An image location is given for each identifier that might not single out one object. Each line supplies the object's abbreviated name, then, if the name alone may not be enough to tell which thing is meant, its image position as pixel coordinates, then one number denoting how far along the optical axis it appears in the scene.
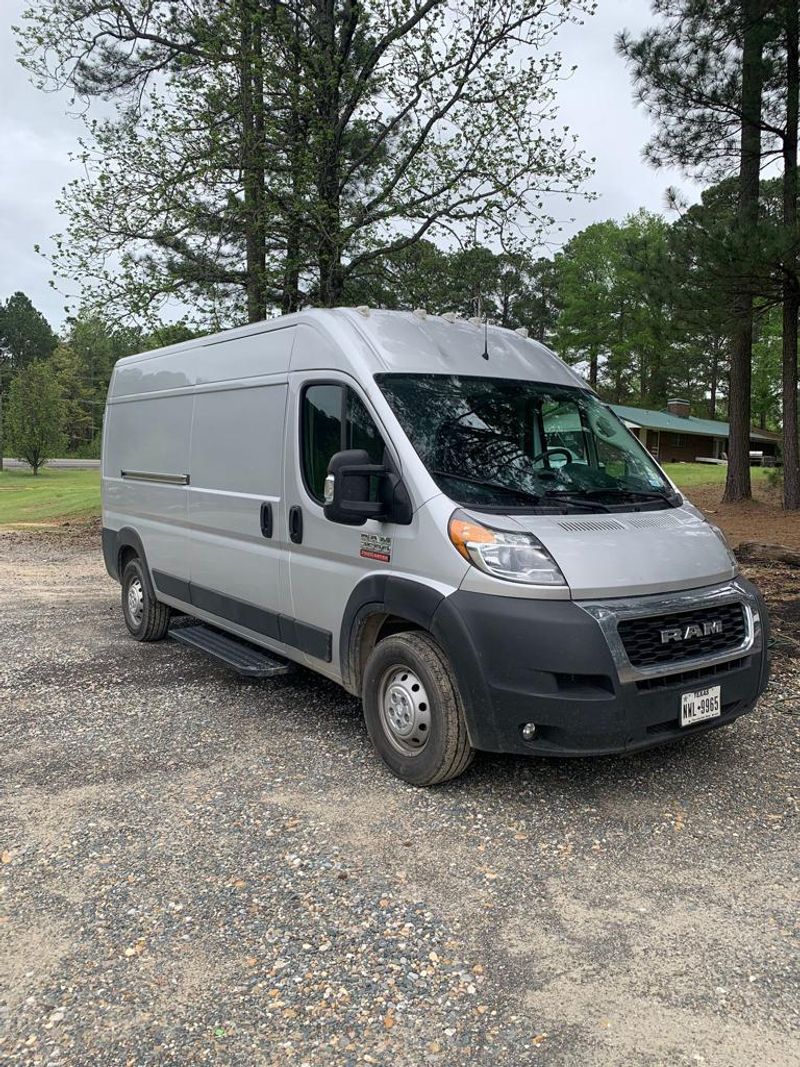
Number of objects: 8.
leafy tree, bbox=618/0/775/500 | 13.36
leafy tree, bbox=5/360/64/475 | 43.94
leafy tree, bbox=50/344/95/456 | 71.94
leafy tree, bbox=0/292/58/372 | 80.50
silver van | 3.63
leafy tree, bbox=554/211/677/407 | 48.88
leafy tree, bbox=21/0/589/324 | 12.43
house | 45.66
